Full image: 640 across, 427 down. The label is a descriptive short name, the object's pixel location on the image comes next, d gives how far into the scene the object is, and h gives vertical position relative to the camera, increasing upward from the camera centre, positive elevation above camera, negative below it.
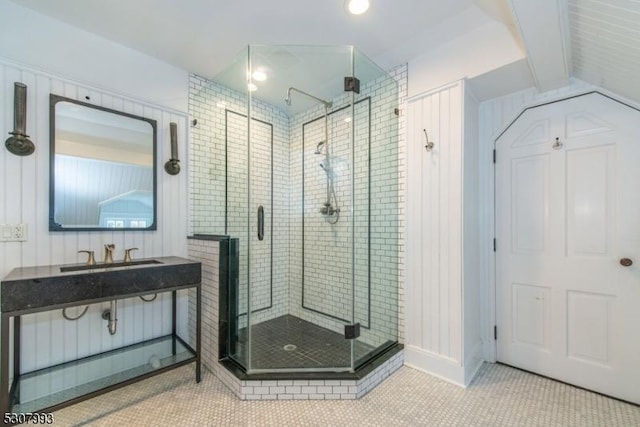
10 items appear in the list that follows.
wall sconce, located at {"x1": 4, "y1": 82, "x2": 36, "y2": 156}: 1.84 +0.60
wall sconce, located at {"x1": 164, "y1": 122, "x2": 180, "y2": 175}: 2.55 +0.54
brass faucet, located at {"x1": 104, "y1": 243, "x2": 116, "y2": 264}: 2.14 -0.29
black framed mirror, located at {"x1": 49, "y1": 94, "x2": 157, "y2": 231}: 2.03 +0.37
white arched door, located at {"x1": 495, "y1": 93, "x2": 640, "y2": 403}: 1.87 -0.22
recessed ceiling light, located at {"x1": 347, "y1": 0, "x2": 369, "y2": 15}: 1.81 +1.37
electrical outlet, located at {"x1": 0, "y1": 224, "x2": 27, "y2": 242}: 1.83 -0.11
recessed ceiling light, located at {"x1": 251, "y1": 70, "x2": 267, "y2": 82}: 2.39 +1.21
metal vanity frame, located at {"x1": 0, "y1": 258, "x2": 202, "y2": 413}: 1.45 -0.92
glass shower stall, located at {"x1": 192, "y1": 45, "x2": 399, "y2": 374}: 2.30 +0.14
